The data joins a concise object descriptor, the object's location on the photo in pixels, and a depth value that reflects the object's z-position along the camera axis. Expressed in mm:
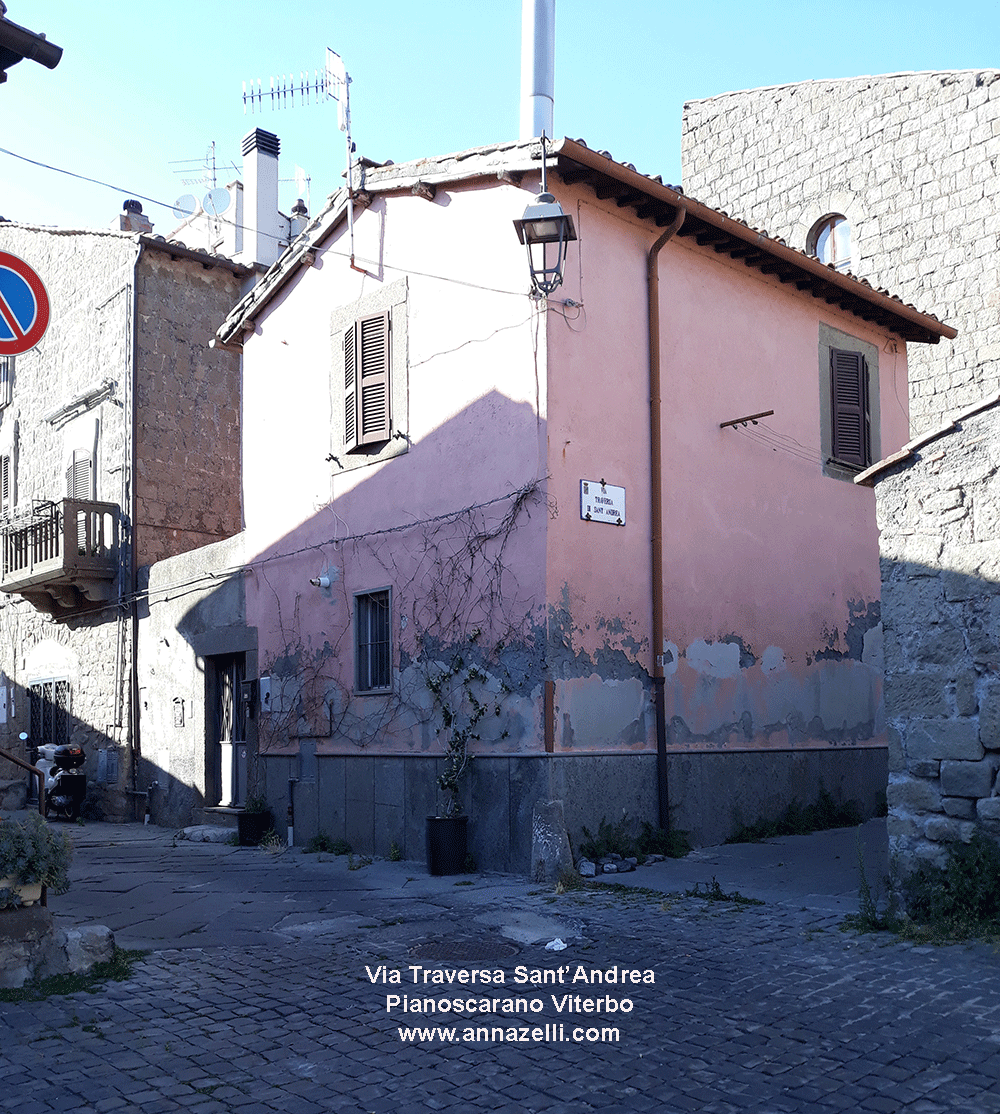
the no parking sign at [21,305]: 6309
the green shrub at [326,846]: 10773
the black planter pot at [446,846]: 9039
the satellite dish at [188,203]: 20281
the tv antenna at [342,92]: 11172
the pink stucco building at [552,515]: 9227
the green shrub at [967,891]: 5820
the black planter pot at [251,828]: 11672
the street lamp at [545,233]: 8266
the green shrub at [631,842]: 8859
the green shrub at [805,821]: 10297
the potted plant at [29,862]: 5426
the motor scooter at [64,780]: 15453
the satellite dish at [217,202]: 19062
